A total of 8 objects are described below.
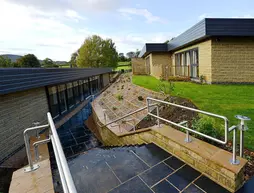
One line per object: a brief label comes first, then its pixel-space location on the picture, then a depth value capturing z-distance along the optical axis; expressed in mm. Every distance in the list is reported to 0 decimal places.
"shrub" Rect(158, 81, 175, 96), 7591
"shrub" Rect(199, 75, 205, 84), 11039
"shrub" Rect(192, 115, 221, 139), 3355
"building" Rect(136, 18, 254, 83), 9180
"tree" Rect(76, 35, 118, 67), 36031
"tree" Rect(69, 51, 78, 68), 64444
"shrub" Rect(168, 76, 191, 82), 12719
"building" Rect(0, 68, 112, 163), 6289
